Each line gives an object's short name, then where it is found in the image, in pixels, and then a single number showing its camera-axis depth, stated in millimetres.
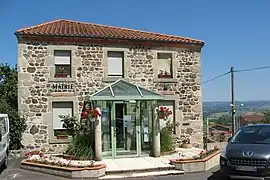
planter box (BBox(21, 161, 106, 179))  10758
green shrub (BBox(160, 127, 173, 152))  14680
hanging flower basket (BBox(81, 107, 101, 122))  12891
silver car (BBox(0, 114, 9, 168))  11211
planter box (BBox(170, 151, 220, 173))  11672
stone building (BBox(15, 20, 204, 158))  14102
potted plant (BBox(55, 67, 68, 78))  15805
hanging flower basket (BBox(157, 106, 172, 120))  14180
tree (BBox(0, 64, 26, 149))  14852
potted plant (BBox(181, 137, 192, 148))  17184
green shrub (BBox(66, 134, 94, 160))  13094
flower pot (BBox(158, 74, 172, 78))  17344
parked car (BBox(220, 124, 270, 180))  8578
